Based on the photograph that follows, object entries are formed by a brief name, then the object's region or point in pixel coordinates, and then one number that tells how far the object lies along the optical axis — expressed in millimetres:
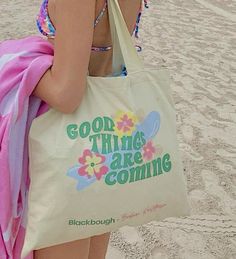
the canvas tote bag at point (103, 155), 1164
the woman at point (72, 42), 1086
